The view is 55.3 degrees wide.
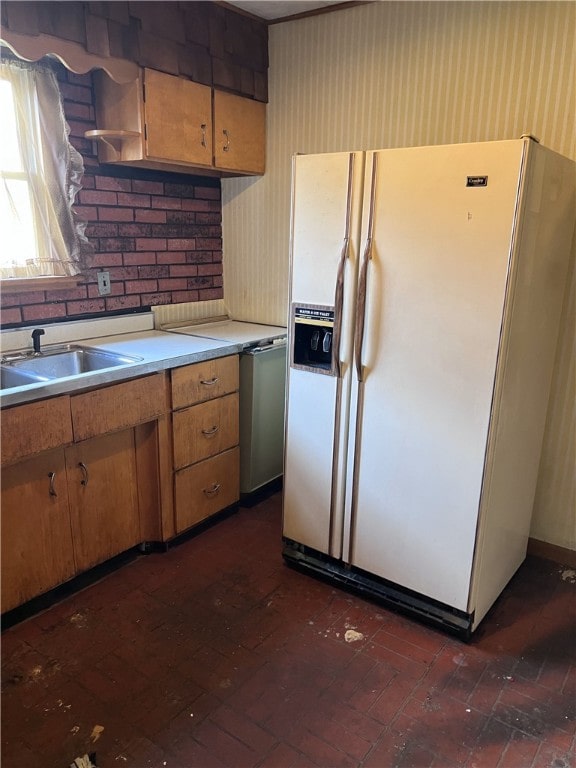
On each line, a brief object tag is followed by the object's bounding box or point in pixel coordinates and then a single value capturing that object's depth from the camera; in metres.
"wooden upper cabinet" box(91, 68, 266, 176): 2.43
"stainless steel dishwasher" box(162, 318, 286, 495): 2.82
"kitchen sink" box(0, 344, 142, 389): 2.22
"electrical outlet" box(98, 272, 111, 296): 2.71
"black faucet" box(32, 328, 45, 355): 2.35
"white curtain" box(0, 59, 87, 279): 2.29
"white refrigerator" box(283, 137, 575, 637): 1.77
